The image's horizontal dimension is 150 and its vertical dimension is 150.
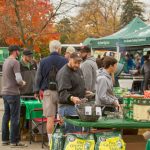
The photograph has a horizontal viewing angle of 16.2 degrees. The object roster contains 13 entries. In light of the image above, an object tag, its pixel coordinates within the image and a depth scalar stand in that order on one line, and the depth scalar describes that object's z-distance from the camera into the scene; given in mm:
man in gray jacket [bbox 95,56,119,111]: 7202
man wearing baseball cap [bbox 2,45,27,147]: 9181
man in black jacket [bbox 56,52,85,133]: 7327
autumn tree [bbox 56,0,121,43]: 51873
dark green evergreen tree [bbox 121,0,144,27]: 64482
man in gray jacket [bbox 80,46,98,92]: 9566
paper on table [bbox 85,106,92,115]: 6296
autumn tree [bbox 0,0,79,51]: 20796
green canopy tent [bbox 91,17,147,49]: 20022
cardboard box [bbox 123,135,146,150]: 6901
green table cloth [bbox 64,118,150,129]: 6265
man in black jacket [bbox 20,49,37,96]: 10384
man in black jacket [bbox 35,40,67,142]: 8563
